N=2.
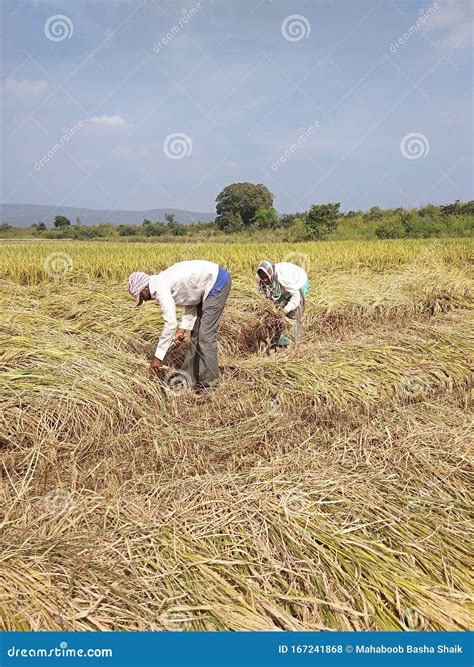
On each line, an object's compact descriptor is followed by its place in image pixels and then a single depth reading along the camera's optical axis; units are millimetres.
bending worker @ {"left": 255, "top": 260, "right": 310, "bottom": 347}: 4719
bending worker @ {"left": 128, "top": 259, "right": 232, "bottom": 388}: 3785
